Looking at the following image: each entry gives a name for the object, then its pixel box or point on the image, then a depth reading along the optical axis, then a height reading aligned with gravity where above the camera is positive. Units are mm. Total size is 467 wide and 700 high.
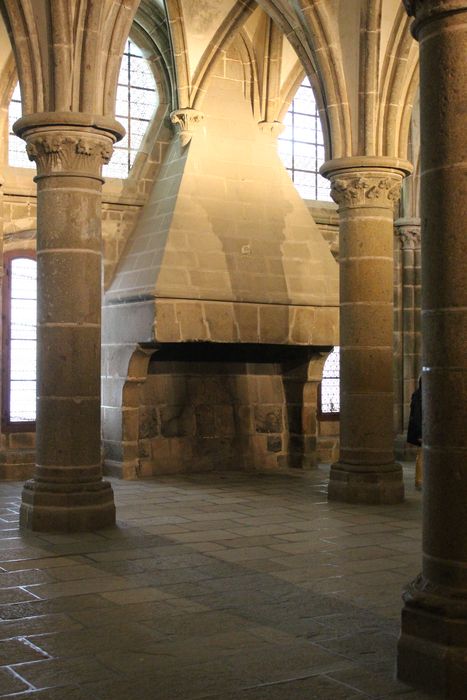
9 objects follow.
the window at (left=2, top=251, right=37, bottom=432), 11445 +781
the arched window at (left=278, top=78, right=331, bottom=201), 13664 +3649
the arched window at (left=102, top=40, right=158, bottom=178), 12328 +3814
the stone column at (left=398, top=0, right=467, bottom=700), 4027 +208
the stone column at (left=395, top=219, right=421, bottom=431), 14062 +1321
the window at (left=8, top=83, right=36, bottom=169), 11609 +3109
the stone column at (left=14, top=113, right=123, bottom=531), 7609 +583
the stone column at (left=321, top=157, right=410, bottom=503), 9211 +680
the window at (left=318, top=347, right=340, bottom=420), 13617 +229
